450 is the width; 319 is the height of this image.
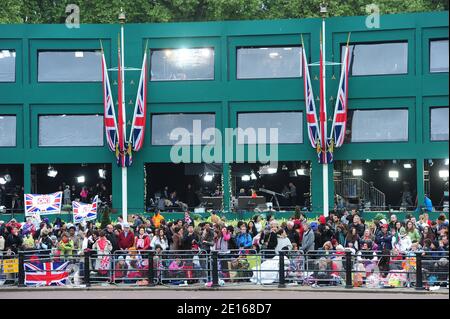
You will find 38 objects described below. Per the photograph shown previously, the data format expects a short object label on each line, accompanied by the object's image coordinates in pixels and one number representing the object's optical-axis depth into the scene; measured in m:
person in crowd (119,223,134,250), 27.58
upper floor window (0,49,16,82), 45.56
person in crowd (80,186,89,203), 45.69
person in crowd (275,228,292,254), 26.30
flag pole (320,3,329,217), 41.38
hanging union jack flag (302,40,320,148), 42.22
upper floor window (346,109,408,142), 44.12
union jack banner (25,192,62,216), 35.47
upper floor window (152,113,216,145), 45.09
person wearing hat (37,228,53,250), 28.12
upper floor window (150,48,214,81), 45.41
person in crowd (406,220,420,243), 27.02
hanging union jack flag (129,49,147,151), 43.19
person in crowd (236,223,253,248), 27.02
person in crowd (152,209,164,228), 34.63
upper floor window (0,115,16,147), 45.56
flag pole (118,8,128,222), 42.38
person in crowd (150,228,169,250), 26.91
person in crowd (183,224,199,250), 26.59
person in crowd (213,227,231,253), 26.73
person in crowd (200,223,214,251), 26.83
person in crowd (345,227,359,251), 26.31
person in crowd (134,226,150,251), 27.02
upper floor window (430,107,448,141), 43.75
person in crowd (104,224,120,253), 27.09
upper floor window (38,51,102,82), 45.75
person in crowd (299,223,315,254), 26.02
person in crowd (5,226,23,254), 27.67
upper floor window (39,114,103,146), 45.66
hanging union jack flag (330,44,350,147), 41.97
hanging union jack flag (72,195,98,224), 35.47
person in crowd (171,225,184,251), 26.59
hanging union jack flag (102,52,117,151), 43.03
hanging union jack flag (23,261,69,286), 26.47
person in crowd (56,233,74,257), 26.92
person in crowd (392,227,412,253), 26.38
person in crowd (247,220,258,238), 28.11
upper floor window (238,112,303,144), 44.69
